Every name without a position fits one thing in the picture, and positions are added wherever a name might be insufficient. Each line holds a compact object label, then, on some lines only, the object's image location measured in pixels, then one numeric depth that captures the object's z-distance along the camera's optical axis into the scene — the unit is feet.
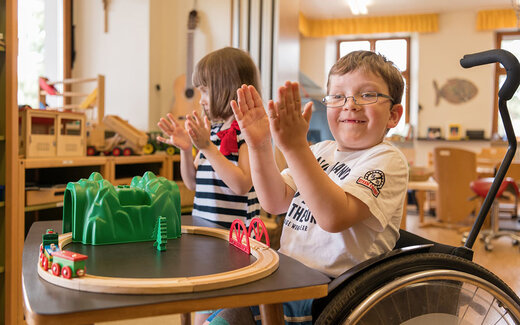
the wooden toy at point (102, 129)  8.19
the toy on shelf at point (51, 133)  6.77
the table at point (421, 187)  14.33
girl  4.91
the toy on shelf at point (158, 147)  9.07
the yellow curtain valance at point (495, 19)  23.89
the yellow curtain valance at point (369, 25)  25.26
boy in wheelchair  2.66
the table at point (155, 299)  1.70
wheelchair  2.41
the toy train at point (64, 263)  1.99
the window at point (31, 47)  10.90
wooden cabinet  6.75
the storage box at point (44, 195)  6.69
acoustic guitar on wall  11.25
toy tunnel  2.84
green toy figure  2.69
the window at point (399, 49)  26.58
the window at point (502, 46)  24.56
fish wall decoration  25.08
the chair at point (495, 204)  13.62
